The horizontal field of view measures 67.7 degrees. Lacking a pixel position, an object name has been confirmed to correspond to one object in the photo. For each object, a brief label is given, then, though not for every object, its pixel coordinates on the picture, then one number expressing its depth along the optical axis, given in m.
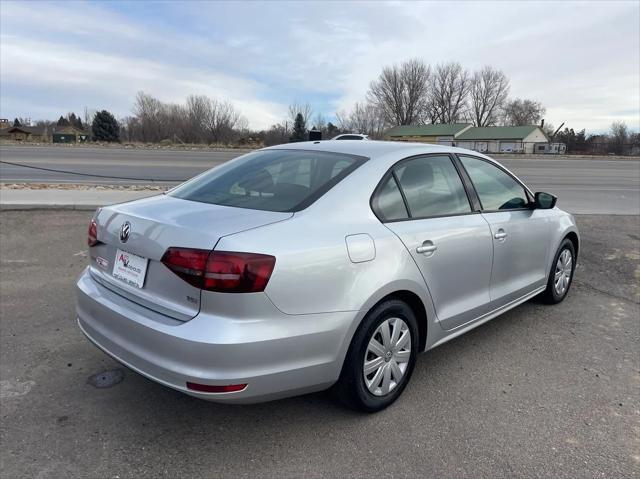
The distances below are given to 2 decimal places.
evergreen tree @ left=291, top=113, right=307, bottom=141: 56.66
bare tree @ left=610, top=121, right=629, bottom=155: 69.68
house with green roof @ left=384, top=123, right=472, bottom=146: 82.06
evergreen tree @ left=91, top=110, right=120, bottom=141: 64.25
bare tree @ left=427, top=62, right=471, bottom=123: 89.00
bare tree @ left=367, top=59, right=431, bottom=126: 85.19
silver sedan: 2.27
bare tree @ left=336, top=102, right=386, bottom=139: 87.75
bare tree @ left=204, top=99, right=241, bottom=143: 69.56
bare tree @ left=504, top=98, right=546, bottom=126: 98.88
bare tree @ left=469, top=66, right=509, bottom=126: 93.47
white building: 78.31
